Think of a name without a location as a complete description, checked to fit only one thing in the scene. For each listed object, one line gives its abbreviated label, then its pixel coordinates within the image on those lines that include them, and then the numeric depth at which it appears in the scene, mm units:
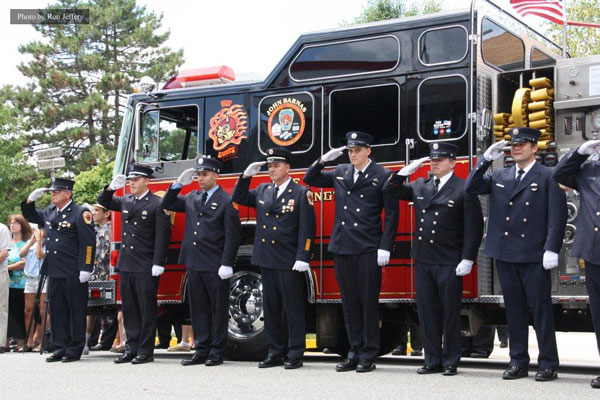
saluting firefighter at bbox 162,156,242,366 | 9602
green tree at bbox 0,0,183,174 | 43250
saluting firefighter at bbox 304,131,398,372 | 8719
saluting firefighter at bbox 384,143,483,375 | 8344
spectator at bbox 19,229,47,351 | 12812
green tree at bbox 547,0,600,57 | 25828
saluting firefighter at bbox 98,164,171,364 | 10039
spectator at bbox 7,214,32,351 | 13289
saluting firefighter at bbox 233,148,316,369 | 9227
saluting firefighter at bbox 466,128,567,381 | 7727
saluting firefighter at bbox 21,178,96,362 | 10469
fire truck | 8750
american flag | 11430
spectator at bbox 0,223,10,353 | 12725
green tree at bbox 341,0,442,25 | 33281
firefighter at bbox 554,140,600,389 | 7426
